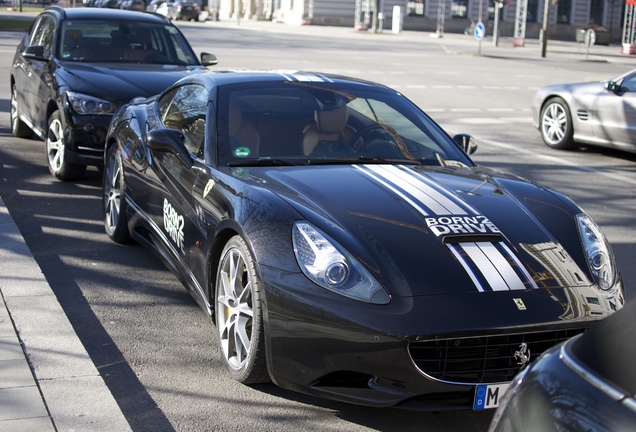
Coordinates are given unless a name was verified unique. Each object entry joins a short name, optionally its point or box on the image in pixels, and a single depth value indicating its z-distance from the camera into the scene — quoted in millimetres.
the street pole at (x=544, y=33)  39281
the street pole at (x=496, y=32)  49719
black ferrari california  4039
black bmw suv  8922
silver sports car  12422
